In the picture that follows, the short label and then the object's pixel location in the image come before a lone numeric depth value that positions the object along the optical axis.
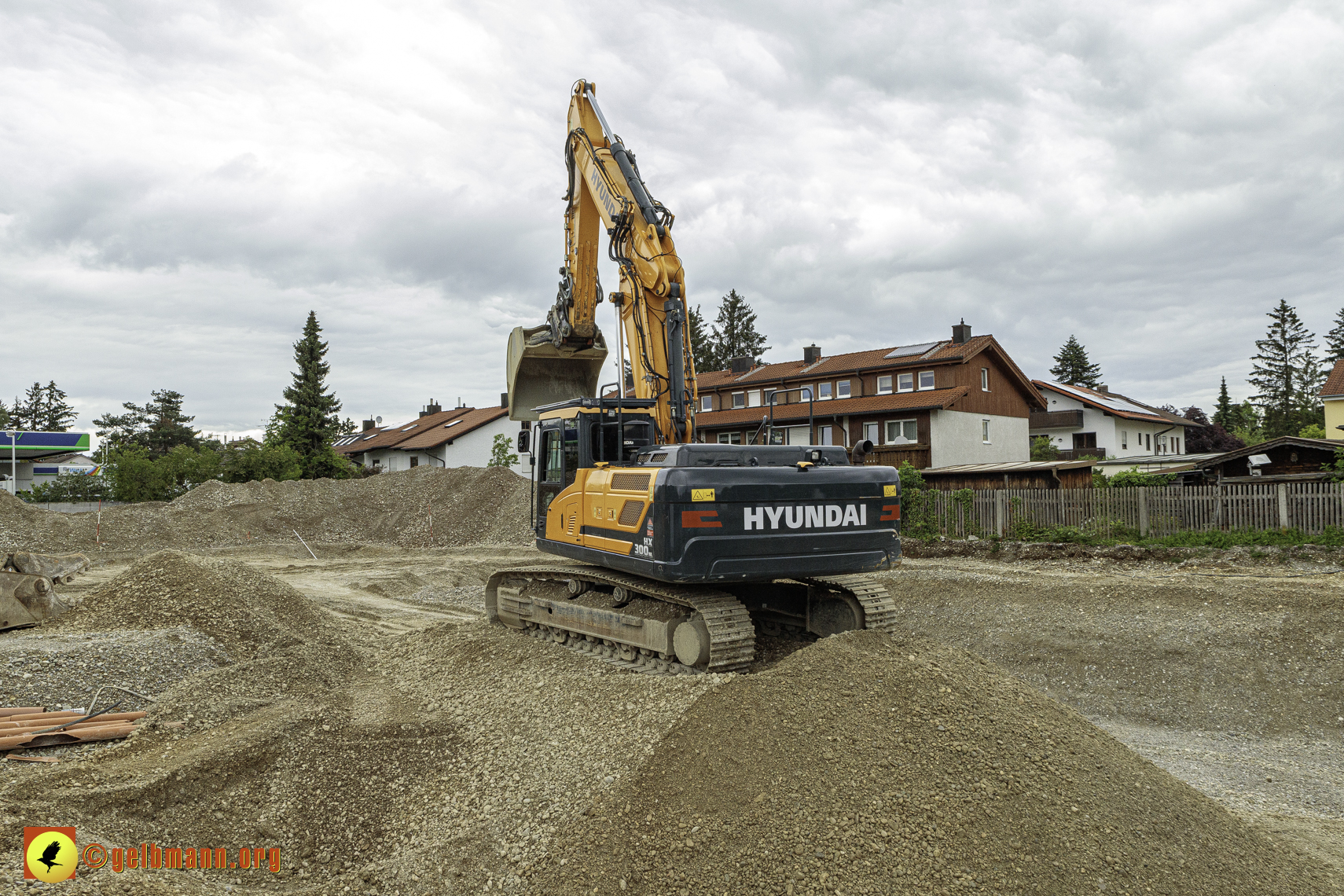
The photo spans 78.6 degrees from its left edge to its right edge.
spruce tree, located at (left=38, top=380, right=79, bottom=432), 71.88
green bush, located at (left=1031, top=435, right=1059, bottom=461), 39.53
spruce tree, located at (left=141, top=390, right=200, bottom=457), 59.78
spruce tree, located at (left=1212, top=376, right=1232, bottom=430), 72.81
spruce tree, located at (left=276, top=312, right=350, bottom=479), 40.72
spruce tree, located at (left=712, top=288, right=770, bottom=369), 61.16
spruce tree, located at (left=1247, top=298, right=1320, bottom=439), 60.62
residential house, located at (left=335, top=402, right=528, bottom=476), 46.19
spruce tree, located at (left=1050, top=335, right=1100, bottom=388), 71.56
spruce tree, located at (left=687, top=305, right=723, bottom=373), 59.21
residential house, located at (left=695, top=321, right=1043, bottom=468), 31.66
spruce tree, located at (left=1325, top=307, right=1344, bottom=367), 62.19
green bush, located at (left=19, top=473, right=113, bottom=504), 33.75
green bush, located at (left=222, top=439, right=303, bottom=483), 36.03
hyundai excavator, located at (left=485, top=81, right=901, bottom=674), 7.25
